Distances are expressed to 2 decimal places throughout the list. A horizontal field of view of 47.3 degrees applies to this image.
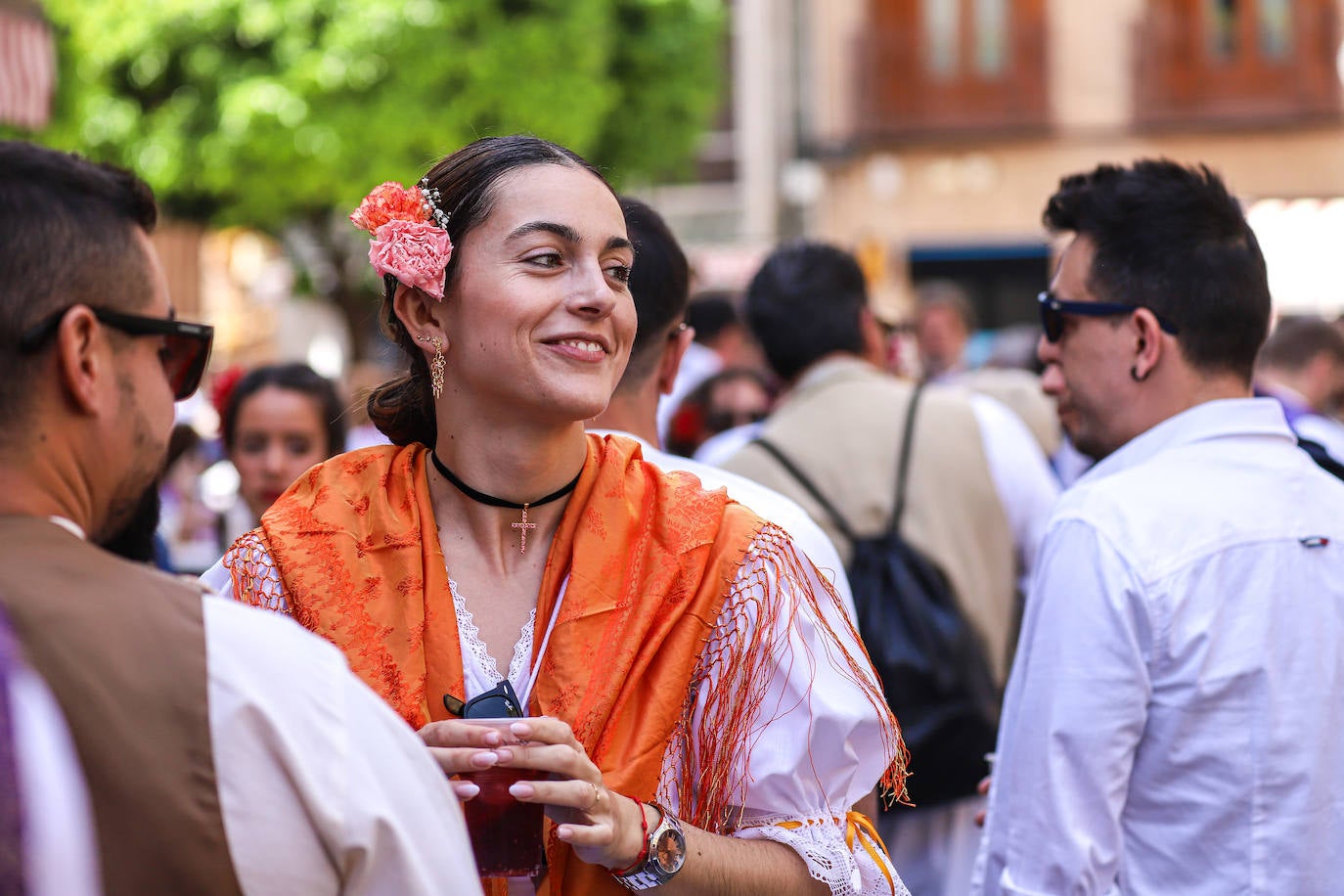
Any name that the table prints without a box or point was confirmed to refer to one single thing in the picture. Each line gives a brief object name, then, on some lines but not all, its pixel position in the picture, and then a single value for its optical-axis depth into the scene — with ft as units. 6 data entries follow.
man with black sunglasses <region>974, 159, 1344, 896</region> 8.52
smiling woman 7.40
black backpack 12.30
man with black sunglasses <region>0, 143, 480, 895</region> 4.98
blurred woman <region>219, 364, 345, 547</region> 15.05
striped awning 20.04
